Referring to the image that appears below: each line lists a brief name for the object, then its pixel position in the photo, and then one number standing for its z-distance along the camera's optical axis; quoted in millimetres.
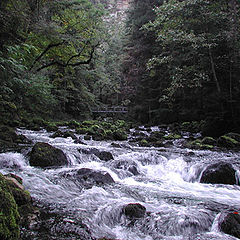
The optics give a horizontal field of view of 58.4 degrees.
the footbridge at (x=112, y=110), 28719
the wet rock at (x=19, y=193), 3115
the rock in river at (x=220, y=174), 5590
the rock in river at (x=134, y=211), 3406
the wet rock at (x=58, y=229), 2617
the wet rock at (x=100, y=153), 7254
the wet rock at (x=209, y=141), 11067
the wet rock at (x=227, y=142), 10266
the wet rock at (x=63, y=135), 11453
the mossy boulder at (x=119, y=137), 12719
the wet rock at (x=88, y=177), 4988
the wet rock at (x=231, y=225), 2928
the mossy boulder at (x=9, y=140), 7225
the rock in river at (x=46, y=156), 5996
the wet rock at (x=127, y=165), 6359
